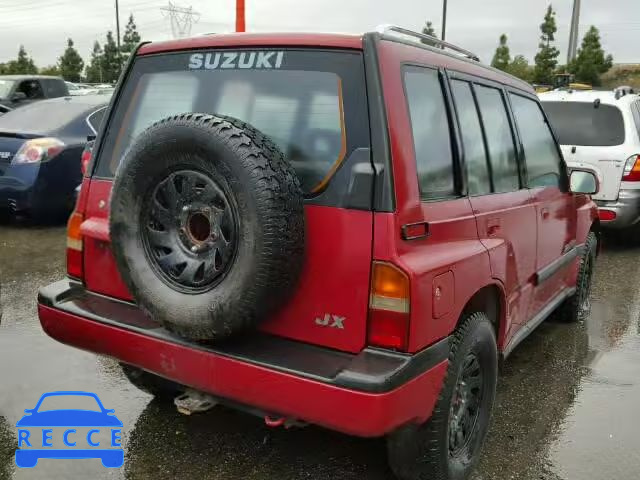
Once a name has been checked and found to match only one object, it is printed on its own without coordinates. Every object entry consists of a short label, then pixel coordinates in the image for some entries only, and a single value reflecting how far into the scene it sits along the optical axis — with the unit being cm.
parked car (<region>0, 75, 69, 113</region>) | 1237
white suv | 671
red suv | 213
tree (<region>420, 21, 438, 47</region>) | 6706
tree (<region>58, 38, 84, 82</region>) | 7794
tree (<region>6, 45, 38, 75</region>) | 6982
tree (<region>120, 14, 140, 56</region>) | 8419
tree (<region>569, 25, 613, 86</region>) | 5612
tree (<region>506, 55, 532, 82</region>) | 6434
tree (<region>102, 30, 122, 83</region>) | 7585
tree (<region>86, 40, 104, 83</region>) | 7935
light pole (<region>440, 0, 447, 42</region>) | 3262
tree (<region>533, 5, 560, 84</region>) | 5844
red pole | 1273
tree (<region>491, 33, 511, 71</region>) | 6462
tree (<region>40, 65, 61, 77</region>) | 7728
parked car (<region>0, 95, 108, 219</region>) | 680
